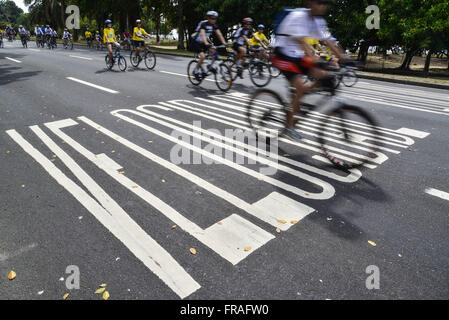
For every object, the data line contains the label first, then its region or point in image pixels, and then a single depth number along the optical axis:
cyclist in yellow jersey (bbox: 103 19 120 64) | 13.49
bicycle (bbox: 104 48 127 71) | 13.66
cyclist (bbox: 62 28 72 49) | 29.35
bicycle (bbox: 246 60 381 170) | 3.92
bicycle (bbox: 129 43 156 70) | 14.34
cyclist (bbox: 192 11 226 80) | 9.10
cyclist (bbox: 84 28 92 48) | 37.00
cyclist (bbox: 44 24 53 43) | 29.04
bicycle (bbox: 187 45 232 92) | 9.37
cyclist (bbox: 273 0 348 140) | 3.96
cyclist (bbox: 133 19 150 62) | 14.37
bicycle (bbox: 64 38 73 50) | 30.36
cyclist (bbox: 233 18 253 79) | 10.56
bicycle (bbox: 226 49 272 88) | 10.55
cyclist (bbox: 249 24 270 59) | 12.08
